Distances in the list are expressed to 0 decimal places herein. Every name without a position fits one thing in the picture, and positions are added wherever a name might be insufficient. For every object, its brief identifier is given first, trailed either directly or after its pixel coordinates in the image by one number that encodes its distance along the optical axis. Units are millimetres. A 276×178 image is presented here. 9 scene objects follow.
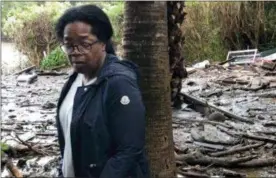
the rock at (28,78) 13120
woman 2340
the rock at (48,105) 8492
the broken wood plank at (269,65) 12717
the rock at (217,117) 7052
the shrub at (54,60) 16641
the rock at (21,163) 4459
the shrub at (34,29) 17438
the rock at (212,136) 5836
